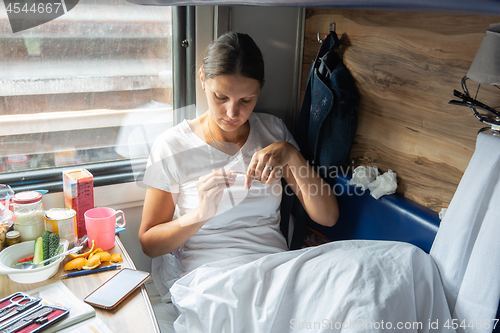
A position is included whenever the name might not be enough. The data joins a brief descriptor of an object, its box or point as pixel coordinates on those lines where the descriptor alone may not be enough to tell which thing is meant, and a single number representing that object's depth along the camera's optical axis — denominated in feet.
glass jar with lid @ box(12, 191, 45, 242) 3.89
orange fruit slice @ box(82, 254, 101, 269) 3.70
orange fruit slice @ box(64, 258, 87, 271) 3.65
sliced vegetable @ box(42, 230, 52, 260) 3.69
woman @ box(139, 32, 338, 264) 4.51
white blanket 3.39
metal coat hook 5.73
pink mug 4.00
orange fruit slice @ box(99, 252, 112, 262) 3.84
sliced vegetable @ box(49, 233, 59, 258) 3.70
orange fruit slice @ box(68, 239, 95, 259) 3.81
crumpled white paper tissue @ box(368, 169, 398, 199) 4.95
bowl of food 3.36
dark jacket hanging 5.41
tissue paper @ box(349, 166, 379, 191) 5.17
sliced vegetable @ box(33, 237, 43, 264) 3.60
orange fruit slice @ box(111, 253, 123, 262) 3.89
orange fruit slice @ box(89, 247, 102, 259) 3.88
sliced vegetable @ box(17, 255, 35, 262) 3.65
